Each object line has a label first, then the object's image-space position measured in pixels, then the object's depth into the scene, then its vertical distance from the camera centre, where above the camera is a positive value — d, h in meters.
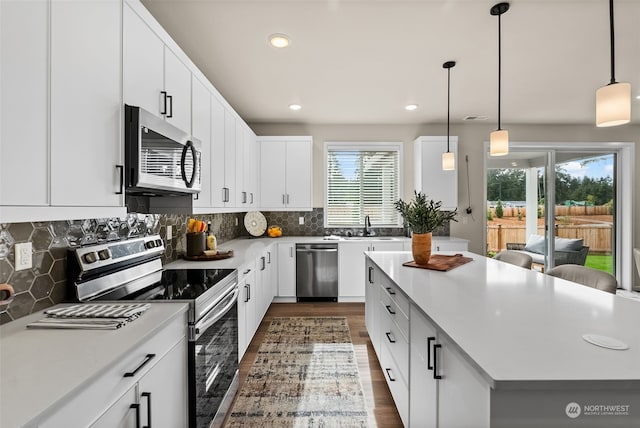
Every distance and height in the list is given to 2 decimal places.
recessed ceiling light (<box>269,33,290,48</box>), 2.34 +1.33
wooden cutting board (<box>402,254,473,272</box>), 2.22 -0.38
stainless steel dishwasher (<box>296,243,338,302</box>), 4.26 -0.78
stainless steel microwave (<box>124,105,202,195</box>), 1.45 +0.31
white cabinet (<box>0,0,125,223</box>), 0.92 +0.36
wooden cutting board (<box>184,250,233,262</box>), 2.61 -0.37
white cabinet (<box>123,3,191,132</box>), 1.47 +0.77
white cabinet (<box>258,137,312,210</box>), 4.51 +0.60
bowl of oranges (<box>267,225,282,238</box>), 4.61 -0.28
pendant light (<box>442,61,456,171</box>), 3.32 +0.58
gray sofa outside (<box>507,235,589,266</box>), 4.95 -0.58
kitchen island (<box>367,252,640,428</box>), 0.83 -0.42
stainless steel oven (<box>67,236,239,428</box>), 1.51 -0.42
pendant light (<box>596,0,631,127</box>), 1.46 +0.54
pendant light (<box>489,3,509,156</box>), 2.30 +0.53
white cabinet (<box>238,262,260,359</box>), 2.46 -0.80
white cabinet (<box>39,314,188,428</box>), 0.84 -0.59
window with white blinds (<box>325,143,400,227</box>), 4.93 +0.42
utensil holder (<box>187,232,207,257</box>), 2.66 -0.27
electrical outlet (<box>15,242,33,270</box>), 1.26 -0.18
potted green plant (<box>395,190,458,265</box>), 2.24 -0.08
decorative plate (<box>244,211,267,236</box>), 4.57 -0.14
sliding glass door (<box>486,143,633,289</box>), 4.93 +0.19
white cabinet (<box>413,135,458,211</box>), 4.53 +0.56
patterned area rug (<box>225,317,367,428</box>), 1.95 -1.28
